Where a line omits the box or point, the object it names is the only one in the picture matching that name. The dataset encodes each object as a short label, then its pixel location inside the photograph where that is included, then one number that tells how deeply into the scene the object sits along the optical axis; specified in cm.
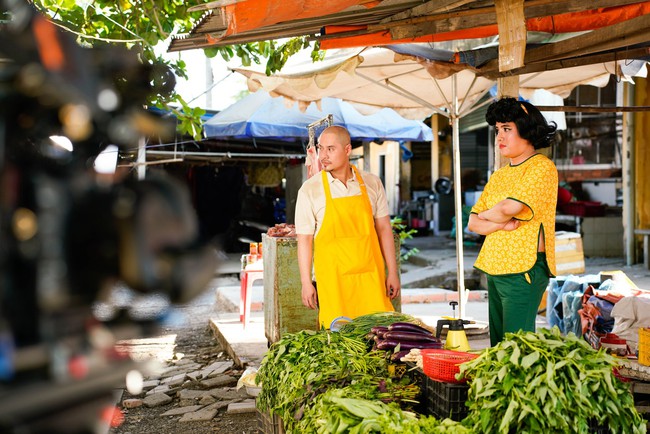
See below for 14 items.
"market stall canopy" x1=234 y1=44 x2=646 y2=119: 564
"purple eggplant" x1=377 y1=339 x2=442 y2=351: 394
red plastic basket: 347
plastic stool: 900
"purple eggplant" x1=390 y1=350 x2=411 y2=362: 389
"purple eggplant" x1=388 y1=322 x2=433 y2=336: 403
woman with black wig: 419
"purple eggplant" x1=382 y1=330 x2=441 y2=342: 396
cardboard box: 1035
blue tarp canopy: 1295
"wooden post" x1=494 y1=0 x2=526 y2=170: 386
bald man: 528
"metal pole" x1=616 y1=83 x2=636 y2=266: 1264
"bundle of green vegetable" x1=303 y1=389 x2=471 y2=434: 293
